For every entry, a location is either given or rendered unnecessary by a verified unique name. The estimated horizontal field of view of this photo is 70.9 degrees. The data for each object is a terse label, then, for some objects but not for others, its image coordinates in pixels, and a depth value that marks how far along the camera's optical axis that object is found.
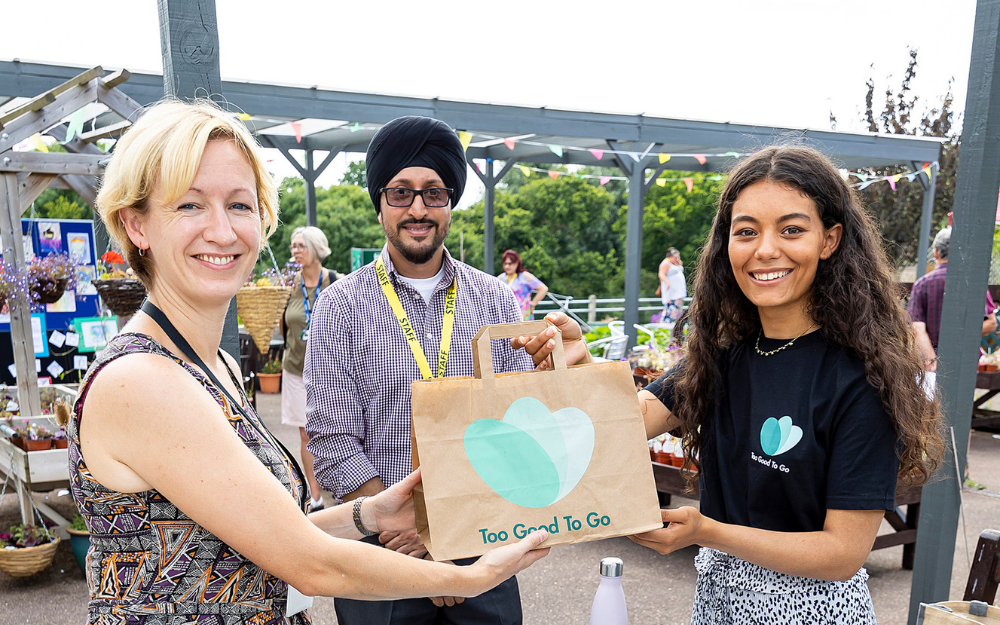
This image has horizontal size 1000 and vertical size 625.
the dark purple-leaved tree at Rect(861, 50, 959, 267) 16.34
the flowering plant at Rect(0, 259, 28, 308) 3.93
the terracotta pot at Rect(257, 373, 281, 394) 9.07
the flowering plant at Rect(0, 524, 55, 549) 3.77
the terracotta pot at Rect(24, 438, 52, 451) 3.91
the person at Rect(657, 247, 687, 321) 12.46
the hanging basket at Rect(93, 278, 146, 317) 3.79
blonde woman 1.05
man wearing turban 1.94
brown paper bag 1.26
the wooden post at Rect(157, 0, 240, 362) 1.77
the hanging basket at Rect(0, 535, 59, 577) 3.67
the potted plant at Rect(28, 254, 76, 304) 4.14
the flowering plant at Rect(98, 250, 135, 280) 4.05
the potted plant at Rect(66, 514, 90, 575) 3.84
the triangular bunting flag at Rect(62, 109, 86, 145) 4.42
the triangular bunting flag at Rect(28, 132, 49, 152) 5.59
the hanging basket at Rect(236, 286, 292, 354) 5.09
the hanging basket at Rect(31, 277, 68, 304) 4.19
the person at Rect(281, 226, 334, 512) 5.37
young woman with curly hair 1.35
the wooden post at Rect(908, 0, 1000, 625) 2.37
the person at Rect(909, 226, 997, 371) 5.10
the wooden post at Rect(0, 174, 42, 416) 3.95
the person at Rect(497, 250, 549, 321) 9.77
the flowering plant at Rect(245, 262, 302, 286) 5.59
